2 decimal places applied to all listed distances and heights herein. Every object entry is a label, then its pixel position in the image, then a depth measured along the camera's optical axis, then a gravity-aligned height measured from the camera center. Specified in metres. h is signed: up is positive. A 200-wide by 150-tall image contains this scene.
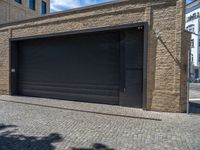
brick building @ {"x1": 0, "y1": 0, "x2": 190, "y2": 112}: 7.84 +0.93
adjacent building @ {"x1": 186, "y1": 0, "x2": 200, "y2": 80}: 39.37 +10.11
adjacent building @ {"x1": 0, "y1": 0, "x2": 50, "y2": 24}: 20.68 +8.01
